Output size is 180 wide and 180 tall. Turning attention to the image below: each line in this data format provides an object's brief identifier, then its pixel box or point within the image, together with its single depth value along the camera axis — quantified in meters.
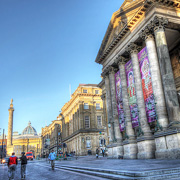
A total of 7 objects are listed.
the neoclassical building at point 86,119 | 59.19
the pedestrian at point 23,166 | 14.33
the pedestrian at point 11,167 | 12.67
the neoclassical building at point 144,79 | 18.80
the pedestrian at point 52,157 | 19.57
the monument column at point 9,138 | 112.88
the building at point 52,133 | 90.84
